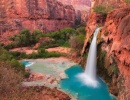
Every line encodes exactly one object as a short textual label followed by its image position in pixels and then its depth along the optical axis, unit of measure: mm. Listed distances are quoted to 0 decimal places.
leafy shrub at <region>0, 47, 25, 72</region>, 23012
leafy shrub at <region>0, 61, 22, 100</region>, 12261
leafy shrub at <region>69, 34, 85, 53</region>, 37469
